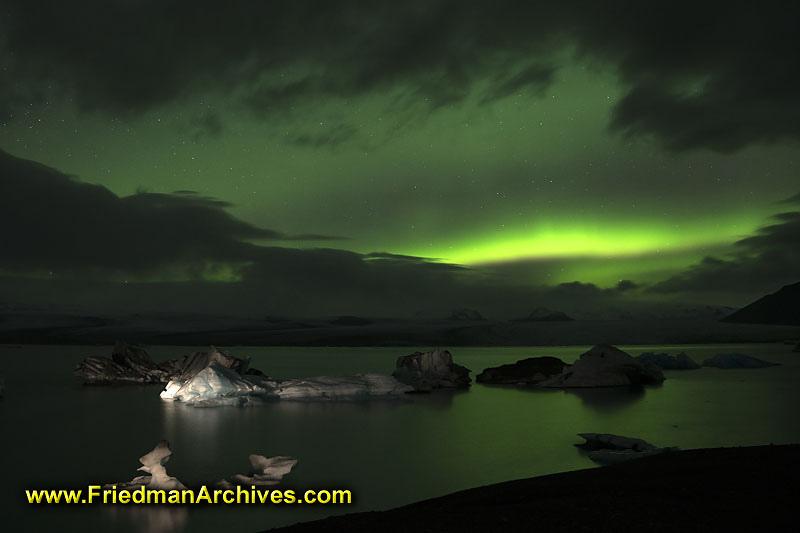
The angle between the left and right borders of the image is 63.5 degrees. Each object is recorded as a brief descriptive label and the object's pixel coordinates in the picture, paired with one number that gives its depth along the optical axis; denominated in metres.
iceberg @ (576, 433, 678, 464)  8.27
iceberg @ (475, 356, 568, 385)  25.61
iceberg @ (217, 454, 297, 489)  6.98
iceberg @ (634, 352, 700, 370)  34.78
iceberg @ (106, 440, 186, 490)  6.62
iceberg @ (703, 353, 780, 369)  35.00
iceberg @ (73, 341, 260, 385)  25.36
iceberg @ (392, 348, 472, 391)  22.89
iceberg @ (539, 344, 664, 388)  23.53
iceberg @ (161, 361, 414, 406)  17.55
